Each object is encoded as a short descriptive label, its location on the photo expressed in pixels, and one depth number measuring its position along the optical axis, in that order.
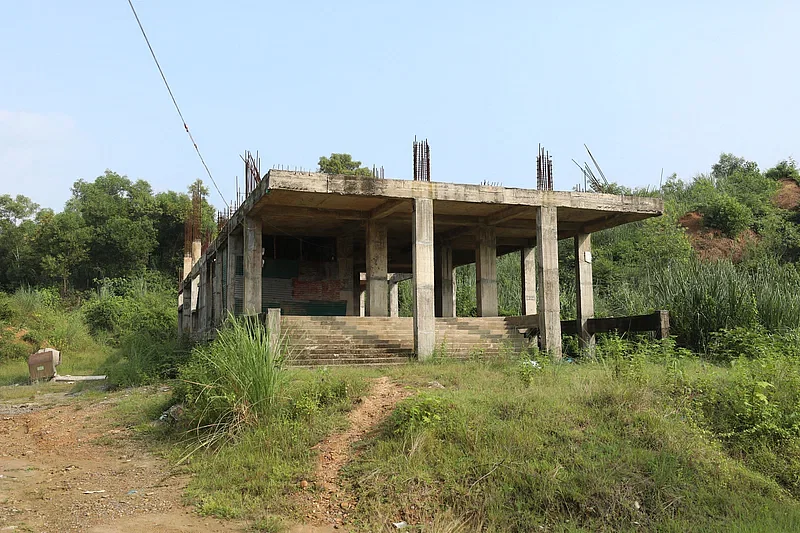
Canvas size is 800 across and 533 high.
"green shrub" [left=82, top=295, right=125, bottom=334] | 34.76
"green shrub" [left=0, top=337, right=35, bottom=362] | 26.39
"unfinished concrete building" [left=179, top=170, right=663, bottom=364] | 15.53
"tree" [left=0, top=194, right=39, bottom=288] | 42.64
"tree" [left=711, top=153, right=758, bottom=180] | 54.31
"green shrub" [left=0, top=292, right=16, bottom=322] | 29.20
